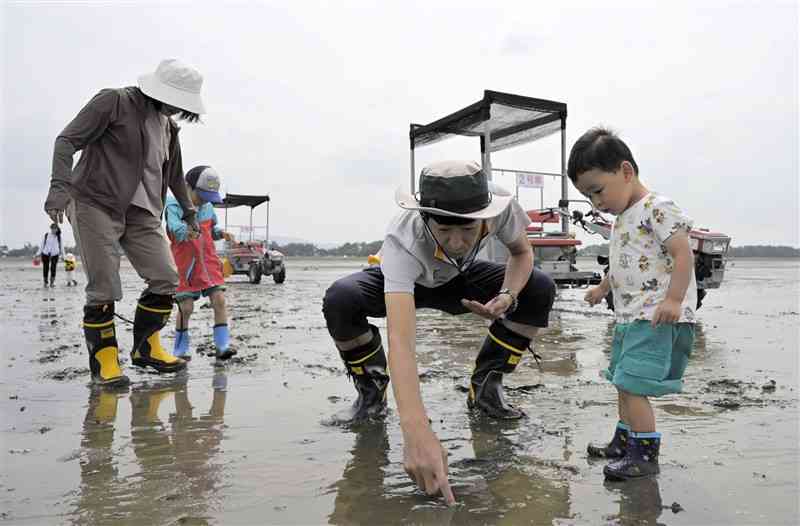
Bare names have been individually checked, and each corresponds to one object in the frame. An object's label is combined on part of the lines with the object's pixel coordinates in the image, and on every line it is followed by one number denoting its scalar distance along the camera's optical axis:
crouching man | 1.97
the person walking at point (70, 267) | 15.02
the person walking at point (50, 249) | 14.97
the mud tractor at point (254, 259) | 15.88
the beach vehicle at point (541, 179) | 6.51
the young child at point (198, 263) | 4.46
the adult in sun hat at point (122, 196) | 3.52
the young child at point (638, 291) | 2.13
